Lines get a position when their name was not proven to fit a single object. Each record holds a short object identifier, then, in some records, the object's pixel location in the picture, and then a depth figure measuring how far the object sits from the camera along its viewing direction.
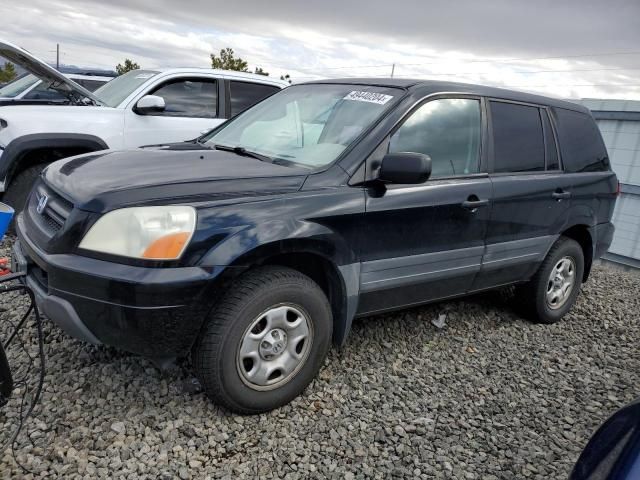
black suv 2.47
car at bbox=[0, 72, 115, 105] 5.94
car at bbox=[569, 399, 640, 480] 1.61
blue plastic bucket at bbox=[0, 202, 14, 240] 2.06
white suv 5.18
